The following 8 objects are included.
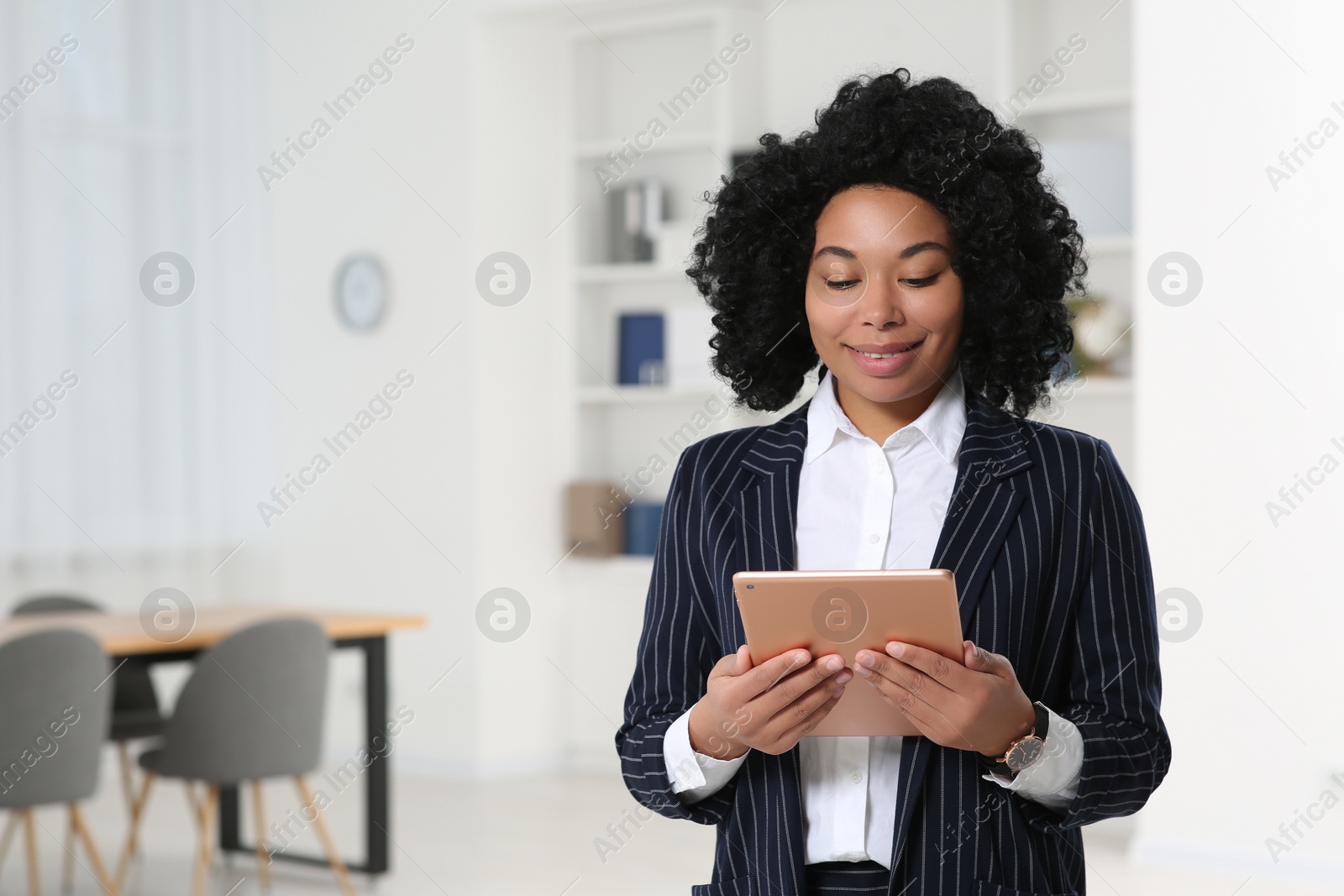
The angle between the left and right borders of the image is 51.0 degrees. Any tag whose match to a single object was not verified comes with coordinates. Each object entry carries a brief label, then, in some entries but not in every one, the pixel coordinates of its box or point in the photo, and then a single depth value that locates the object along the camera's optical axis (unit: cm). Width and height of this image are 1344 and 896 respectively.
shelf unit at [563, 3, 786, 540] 558
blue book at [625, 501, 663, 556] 573
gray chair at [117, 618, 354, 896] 360
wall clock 589
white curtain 560
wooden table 389
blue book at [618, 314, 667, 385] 578
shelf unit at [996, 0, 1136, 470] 464
